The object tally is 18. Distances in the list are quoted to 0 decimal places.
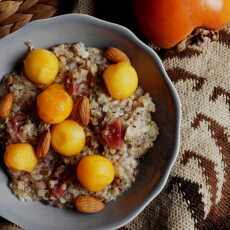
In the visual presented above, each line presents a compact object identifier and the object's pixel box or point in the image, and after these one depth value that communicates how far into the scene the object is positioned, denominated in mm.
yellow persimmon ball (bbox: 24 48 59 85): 450
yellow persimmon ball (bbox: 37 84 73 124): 441
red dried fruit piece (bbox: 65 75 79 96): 455
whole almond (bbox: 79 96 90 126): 449
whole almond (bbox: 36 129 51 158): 447
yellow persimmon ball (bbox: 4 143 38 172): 445
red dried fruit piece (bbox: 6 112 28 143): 455
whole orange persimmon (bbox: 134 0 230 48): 480
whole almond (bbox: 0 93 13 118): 451
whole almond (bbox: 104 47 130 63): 463
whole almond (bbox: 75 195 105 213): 458
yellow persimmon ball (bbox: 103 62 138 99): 447
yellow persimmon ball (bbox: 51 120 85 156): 443
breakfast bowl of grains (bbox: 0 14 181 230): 448
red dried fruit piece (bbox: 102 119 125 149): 446
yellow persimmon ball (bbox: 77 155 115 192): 441
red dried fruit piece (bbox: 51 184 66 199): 454
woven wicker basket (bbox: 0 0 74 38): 474
